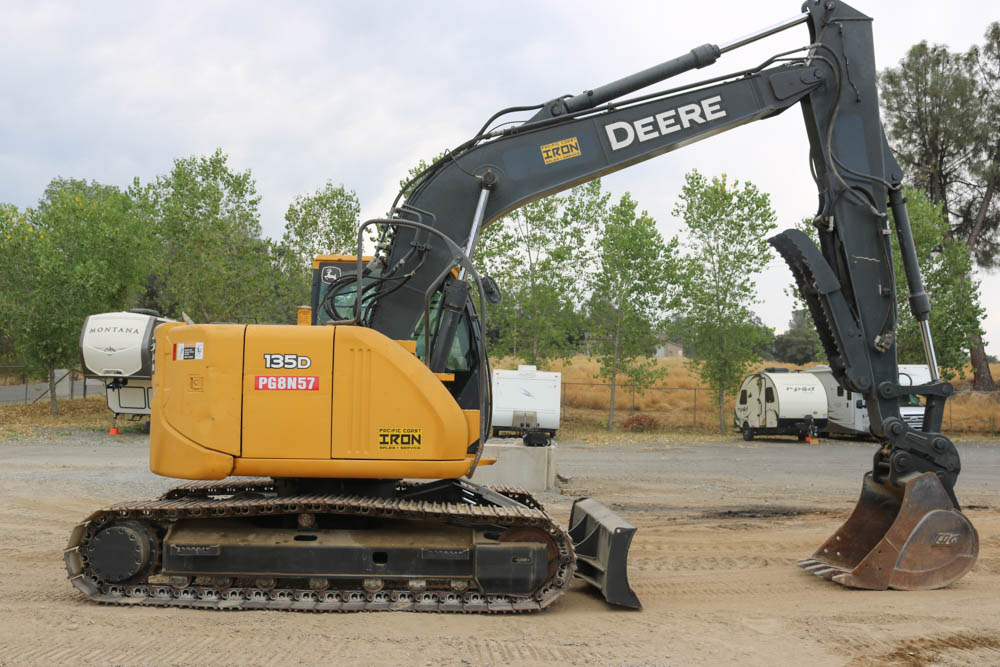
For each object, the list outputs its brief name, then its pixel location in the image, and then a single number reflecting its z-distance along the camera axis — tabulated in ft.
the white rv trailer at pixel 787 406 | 87.40
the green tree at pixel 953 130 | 124.06
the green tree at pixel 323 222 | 106.11
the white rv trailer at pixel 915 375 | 77.10
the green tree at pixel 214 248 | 96.07
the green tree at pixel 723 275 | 91.50
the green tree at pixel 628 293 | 92.38
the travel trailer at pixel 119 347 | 70.38
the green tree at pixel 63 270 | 90.43
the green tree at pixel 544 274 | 94.68
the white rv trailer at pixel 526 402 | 76.89
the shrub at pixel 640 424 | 100.42
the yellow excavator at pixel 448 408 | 19.25
